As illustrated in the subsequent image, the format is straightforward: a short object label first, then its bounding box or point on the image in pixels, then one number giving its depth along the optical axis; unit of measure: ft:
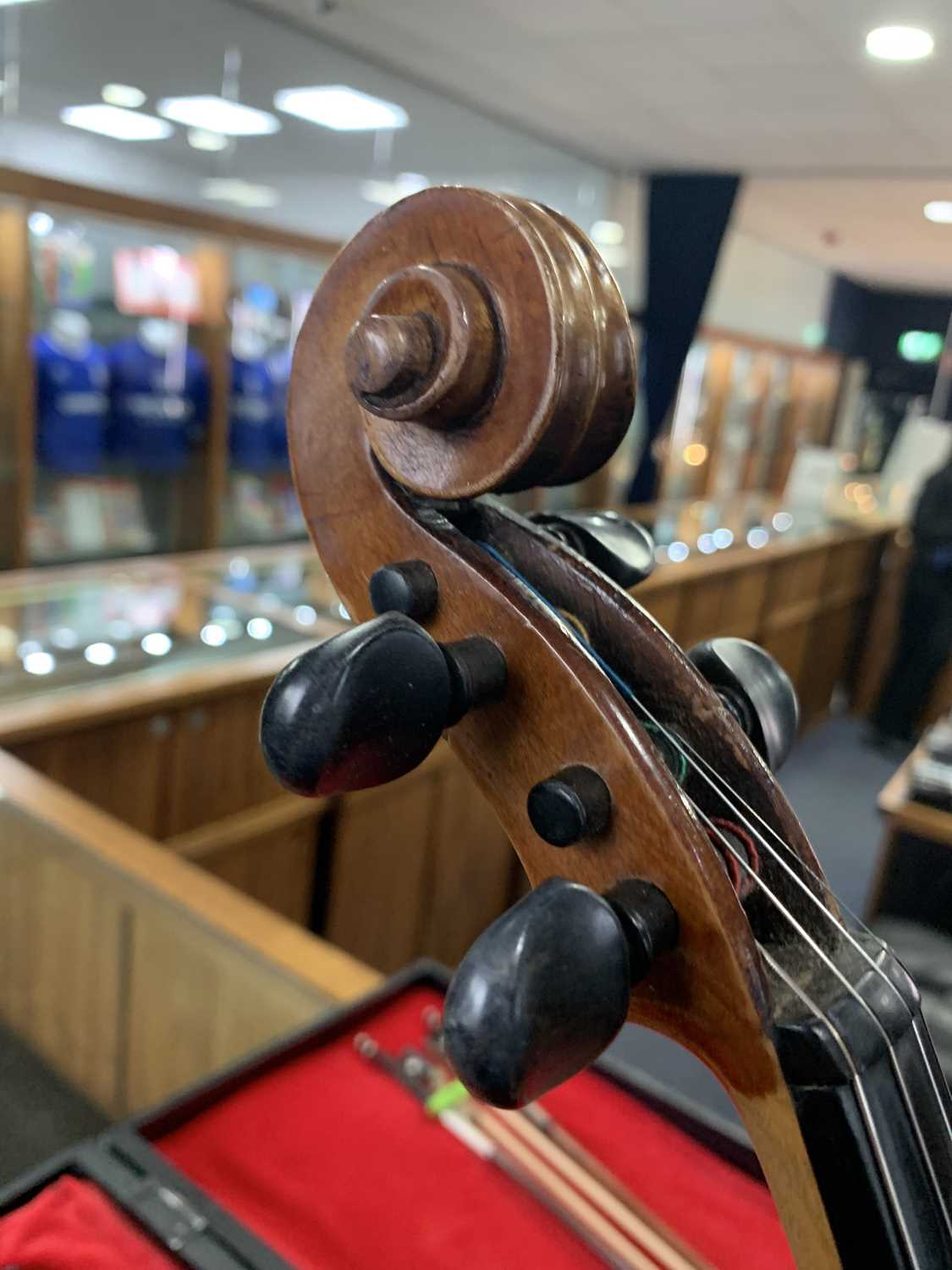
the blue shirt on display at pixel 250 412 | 13.96
